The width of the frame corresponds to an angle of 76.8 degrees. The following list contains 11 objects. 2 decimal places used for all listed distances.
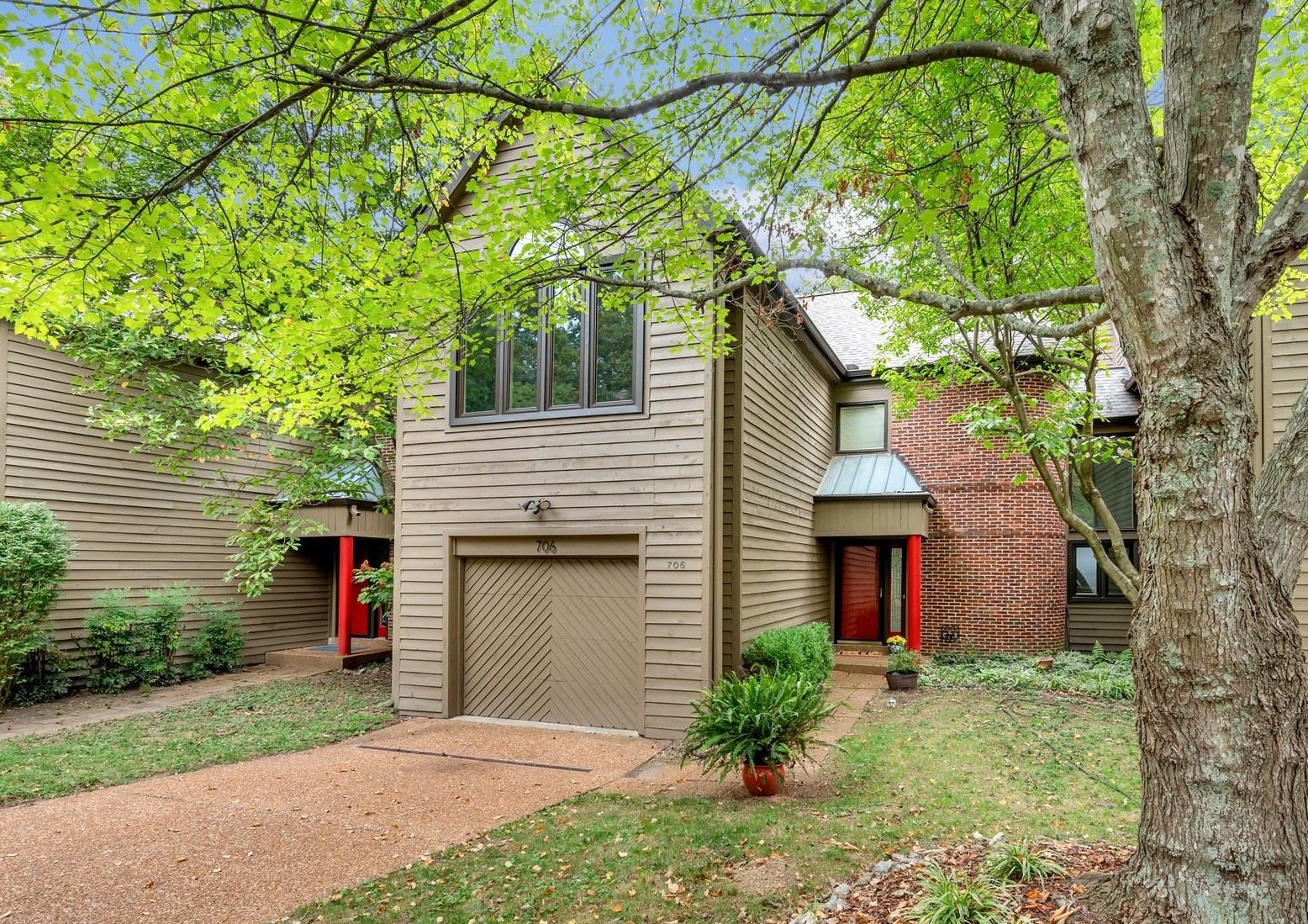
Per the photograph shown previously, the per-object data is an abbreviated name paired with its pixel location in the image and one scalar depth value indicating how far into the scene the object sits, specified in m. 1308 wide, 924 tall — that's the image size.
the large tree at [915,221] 3.21
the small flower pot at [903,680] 11.66
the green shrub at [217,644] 13.76
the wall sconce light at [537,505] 9.51
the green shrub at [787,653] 9.54
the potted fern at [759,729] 6.38
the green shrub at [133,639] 12.16
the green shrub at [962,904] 3.69
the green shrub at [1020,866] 4.09
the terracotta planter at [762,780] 6.43
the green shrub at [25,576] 10.43
